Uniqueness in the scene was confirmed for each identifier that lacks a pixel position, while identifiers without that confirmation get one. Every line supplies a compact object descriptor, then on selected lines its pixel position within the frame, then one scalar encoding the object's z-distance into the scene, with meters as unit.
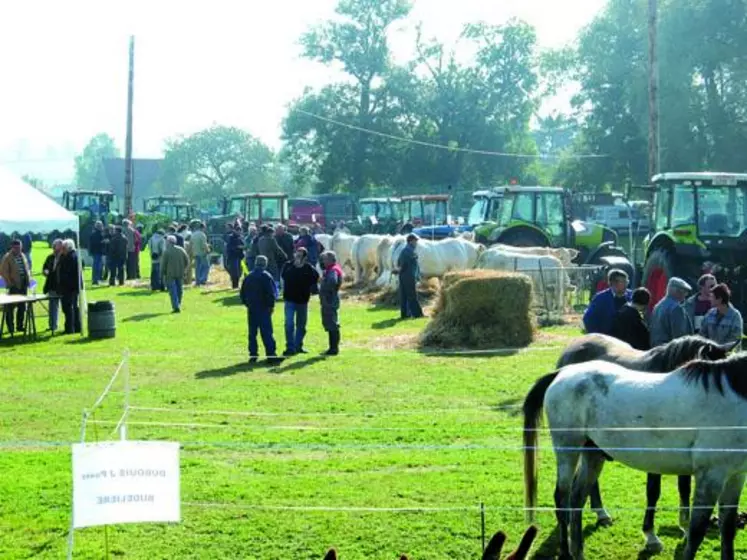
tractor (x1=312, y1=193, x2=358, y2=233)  73.56
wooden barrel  22.52
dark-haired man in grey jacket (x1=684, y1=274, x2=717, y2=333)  15.47
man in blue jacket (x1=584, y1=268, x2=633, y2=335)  12.59
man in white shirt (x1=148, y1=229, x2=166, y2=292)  33.38
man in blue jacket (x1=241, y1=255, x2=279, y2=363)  18.88
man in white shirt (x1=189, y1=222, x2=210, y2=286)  34.06
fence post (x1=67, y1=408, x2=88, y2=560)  7.40
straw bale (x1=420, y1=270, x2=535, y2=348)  20.62
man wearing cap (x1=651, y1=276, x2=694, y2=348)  12.43
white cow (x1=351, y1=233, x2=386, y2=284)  32.31
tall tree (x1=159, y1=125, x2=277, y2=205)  122.62
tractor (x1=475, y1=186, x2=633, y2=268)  32.56
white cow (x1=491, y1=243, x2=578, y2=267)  26.91
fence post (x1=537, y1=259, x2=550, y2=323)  24.14
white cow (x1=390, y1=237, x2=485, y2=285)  29.48
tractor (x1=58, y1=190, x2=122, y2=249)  52.99
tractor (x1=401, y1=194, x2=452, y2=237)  52.47
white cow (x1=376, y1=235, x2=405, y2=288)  30.50
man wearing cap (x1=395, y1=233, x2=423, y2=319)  24.53
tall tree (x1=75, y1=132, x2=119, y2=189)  178.77
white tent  21.41
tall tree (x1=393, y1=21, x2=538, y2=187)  75.31
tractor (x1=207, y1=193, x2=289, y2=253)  50.66
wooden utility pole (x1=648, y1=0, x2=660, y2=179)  30.95
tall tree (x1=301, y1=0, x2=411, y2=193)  75.69
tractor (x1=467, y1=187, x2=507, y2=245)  36.03
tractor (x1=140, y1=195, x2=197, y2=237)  60.00
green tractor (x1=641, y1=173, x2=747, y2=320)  21.17
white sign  7.06
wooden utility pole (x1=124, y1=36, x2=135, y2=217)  47.00
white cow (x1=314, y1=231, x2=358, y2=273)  35.16
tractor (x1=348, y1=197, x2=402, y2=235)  55.34
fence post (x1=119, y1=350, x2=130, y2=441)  8.82
